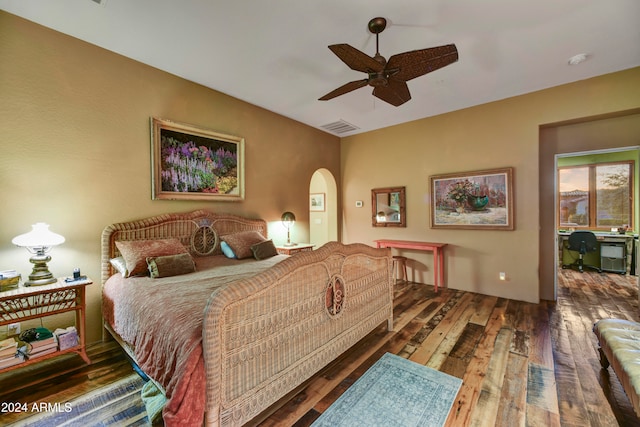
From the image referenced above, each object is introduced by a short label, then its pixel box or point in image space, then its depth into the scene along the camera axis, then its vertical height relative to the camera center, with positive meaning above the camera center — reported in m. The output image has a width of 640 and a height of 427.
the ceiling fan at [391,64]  1.96 +1.19
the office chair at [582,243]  5.22 -0.76
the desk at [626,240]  5.11 -0.69
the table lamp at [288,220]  4.43 -0.17
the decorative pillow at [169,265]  2.40 -0.52
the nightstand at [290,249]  4.16 -0.63
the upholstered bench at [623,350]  1.47 -0.97
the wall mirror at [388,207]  5.02 +0.04
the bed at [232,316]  1.27 -0.70
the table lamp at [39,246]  2.08 -0.28
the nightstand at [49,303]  1.97 -0.77
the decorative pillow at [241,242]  3.31 -0.41
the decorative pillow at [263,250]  3.31 -0.52
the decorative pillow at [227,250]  3.31 -0.51
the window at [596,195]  5.44 +0.25
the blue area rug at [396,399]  1.65 -1.36
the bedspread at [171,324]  1.22 -0.71
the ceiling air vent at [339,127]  4.95 +1.68
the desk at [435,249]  4.23 -0.69
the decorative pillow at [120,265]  2.46 -0.52
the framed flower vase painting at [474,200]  3.95 +0.13
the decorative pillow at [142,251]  2.45 -0.39
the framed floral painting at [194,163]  3.09 +0.65
